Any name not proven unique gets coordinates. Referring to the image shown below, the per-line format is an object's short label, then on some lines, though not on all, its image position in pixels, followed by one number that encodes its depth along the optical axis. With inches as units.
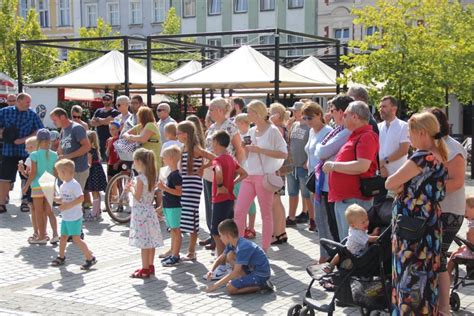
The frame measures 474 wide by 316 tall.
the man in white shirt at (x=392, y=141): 309.9
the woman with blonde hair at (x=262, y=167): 315.9
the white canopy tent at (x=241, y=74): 575.2
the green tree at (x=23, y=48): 1344.7
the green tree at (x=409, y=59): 749.3
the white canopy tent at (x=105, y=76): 695.1
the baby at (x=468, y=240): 242.5
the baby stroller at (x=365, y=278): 211.3
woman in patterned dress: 196.4
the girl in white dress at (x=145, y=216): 292.8
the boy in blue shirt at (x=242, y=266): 263.9
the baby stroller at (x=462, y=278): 240.5
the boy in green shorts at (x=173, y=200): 314.7
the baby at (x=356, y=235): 219.1
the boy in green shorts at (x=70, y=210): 310.2
